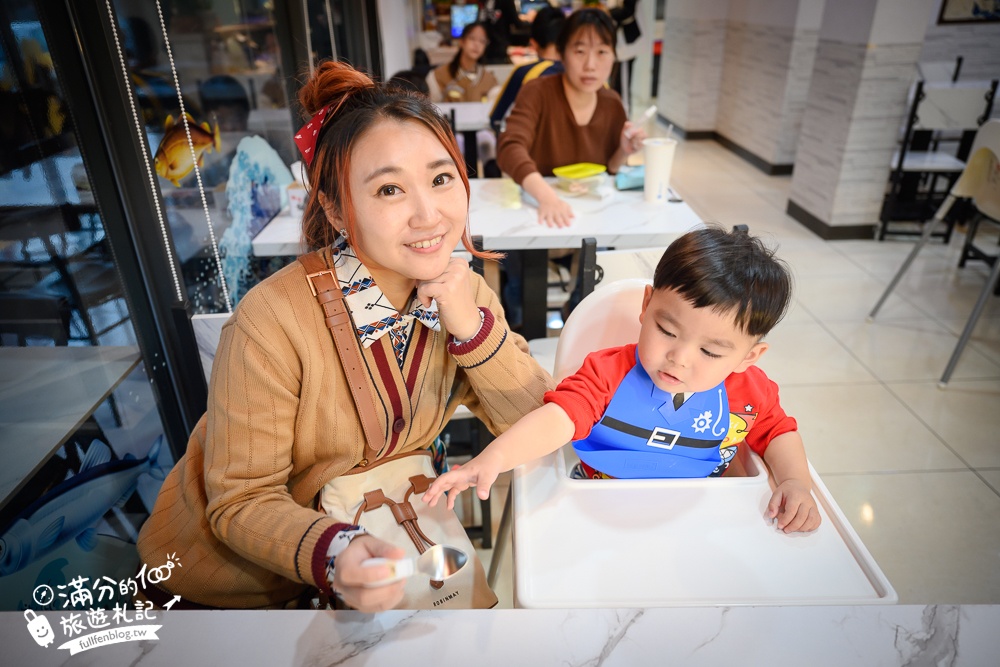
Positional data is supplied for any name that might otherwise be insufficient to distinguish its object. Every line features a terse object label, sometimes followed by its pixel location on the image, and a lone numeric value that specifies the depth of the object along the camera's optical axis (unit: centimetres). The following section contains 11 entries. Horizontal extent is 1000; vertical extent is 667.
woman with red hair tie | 98
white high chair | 88
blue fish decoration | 124
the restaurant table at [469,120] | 412
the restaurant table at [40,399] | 117
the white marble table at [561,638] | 71
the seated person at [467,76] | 497
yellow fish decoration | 164
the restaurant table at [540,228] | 210
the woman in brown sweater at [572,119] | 245
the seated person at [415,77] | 443
